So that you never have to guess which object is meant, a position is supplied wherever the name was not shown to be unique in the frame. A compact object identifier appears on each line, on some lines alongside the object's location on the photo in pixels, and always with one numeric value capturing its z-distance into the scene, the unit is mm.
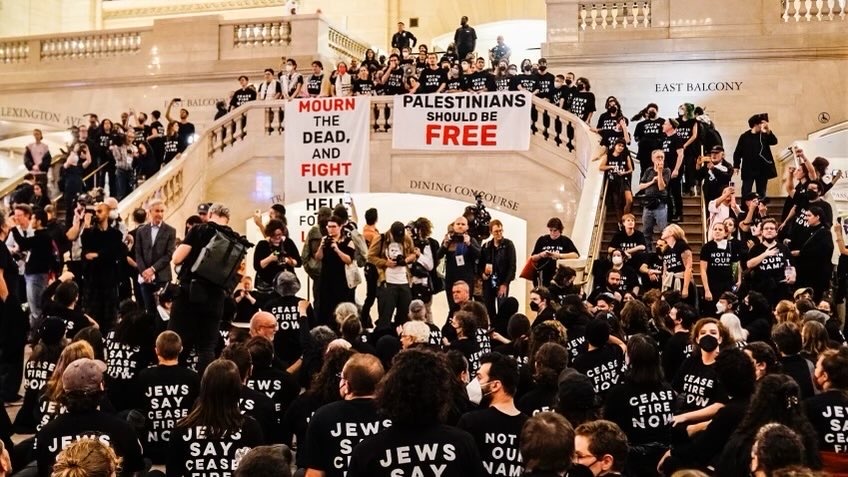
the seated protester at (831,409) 5675
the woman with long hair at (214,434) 5262
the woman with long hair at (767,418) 5094
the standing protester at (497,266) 13656
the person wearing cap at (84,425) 5266
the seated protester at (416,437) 4285
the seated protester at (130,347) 7594
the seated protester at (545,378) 6137
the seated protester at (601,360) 7195
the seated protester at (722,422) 5605
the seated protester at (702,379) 6391
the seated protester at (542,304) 9055
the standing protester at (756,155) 17031
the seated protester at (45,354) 7707
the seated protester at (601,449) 4633
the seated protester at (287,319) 9375
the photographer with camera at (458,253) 13734
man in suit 12047
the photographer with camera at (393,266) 12375
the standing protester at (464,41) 24438
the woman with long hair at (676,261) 12195
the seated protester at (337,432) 4883
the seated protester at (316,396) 6227
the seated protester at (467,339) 7941
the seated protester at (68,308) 8922
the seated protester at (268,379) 6844
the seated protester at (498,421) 5102
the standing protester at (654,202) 14812
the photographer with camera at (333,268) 11656
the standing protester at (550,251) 12914
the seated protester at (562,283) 10594
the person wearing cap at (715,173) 15664
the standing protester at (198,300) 8750
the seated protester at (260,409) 6023
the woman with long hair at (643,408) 6270
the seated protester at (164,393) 6449
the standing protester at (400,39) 24111
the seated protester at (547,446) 4273
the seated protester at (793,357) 6844
